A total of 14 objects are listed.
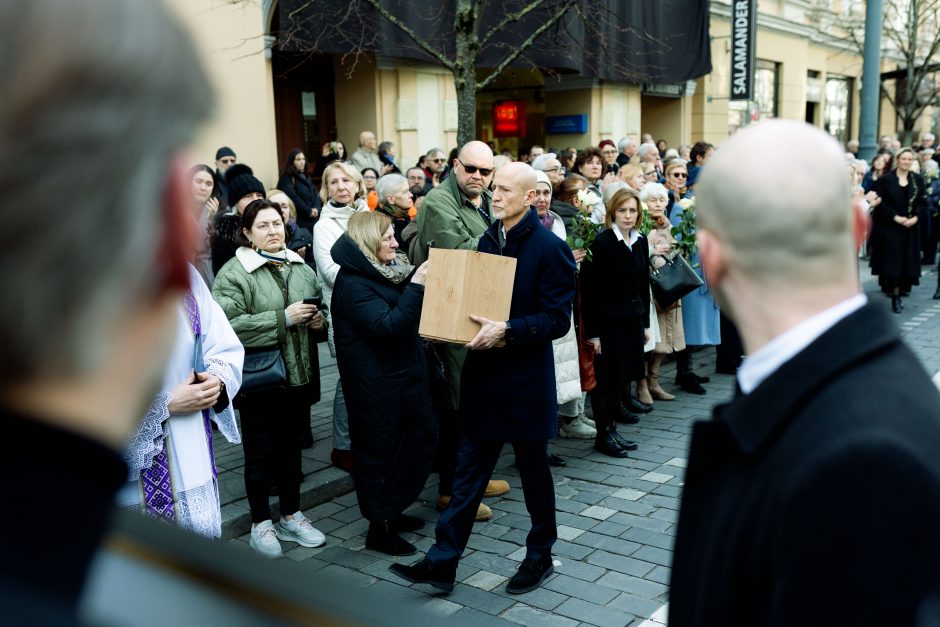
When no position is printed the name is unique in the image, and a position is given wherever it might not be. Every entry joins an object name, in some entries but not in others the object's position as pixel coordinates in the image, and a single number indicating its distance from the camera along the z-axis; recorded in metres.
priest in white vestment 3.32
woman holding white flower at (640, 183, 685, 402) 7.61
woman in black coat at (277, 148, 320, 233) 10.23
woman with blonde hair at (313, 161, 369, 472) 5.96
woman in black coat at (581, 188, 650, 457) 6.45
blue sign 18.70
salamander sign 17.75
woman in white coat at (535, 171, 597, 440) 6.16
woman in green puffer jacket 4.75
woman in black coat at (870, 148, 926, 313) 11.55
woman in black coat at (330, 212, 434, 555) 4.67
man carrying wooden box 4.36
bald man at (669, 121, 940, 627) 1.28
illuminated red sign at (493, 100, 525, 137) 19.78
